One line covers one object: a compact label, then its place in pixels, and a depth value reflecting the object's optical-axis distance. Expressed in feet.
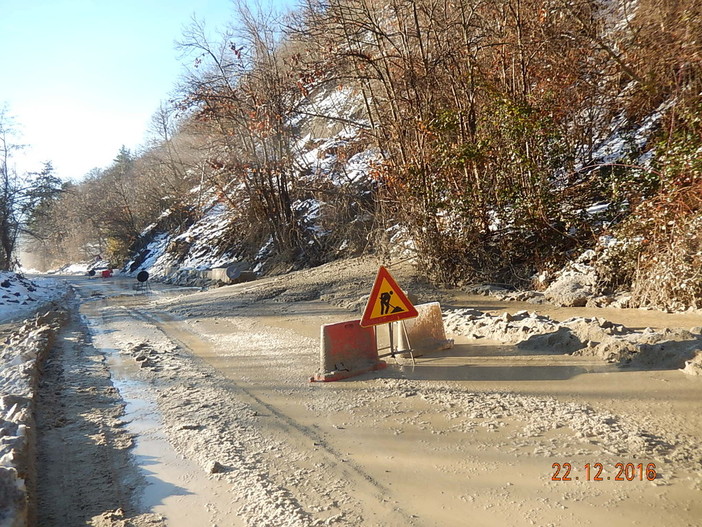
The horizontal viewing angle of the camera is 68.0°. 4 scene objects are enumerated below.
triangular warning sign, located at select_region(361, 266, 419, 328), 19.30
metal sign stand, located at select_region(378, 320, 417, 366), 21.03
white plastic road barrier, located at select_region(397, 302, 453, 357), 22.66
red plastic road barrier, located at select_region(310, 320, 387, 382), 20.36
